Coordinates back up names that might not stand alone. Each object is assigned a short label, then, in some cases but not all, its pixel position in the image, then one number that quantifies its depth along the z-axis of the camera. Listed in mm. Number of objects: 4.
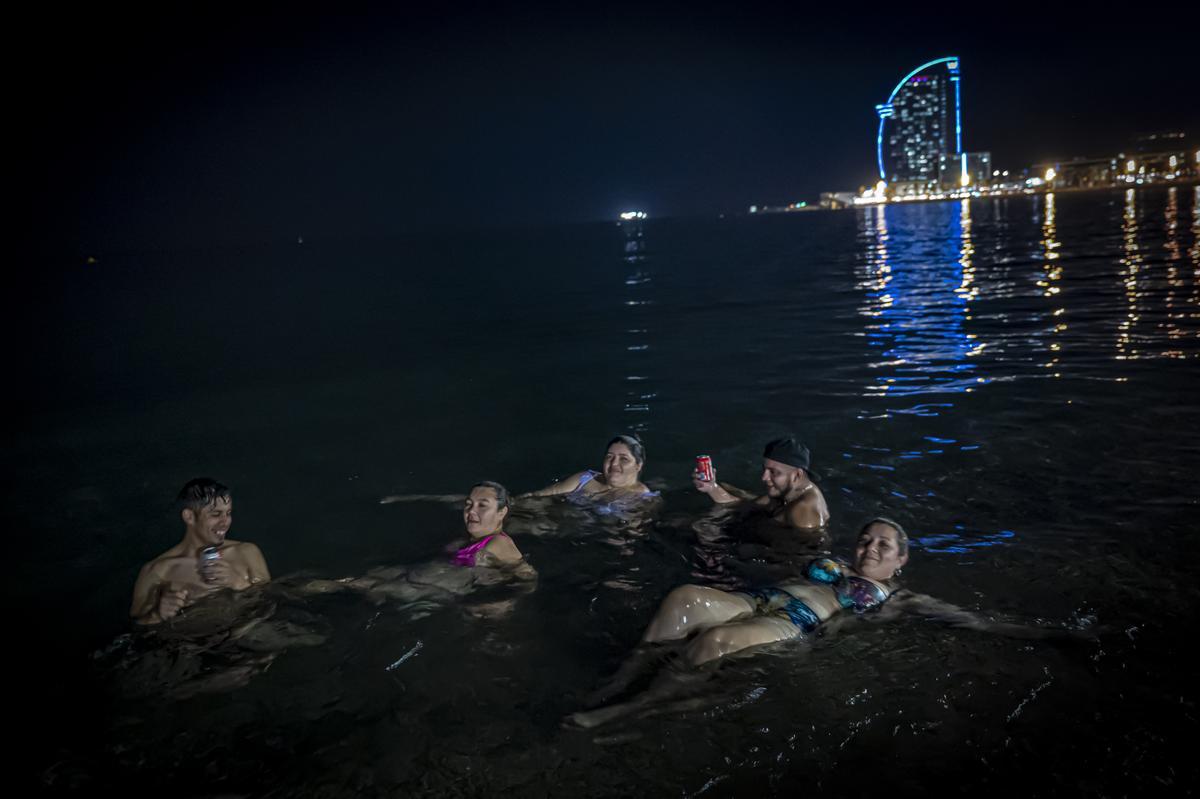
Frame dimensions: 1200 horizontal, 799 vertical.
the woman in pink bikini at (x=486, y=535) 7301
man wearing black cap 7992
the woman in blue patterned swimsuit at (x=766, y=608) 5223
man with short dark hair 6492
